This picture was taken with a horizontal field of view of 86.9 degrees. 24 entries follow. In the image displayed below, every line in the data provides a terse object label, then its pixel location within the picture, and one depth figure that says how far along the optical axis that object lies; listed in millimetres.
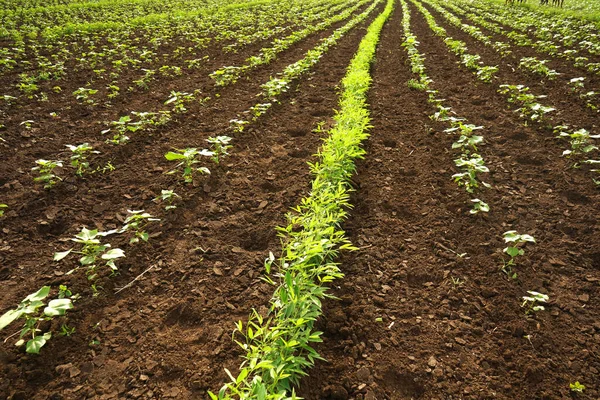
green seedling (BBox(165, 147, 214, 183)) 3399
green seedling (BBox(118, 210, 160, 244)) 2740
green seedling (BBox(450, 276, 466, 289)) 2544
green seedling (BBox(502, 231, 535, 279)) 2559
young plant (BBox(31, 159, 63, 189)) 3444
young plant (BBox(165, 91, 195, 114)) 5242
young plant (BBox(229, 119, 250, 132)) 4734
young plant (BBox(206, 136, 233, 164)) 3962
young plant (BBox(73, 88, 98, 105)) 5465
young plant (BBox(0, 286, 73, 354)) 1910
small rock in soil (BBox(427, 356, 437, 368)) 2027
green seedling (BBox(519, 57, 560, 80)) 6398
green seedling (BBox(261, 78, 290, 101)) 5895
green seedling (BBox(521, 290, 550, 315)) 2244
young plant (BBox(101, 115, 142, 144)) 4297
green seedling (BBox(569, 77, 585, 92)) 5470
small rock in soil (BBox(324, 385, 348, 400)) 1863
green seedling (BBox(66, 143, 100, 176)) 3678
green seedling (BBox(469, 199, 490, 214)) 3033
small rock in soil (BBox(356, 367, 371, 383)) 1955
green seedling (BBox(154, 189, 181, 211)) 3176
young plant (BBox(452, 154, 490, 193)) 3381
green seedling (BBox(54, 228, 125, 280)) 2359
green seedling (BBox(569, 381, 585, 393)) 1823
